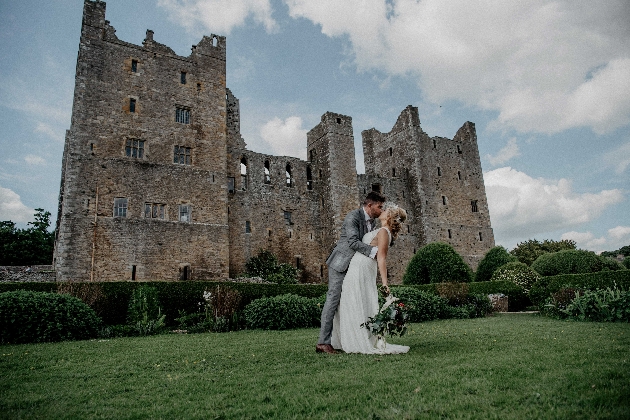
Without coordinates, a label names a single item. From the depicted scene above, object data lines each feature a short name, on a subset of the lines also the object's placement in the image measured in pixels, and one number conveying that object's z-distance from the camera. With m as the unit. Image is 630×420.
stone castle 20.45
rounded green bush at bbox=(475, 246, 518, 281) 24.80
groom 5.73
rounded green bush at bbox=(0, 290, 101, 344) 8.27
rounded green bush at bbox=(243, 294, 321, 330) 10.59
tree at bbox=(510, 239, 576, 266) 42.09
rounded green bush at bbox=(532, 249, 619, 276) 21.75
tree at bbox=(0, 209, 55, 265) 33.06
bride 5.58
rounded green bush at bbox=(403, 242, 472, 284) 21.47
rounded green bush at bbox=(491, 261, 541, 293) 19.06
